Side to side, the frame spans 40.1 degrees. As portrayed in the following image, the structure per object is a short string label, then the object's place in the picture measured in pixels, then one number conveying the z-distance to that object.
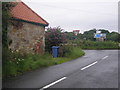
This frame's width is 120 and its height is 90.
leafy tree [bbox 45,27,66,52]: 16.22
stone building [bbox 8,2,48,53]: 11.21
